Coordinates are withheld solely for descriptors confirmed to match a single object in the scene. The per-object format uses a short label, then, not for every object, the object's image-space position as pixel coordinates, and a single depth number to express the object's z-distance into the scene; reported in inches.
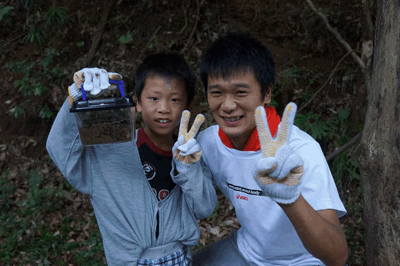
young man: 58.5
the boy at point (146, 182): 82.4
